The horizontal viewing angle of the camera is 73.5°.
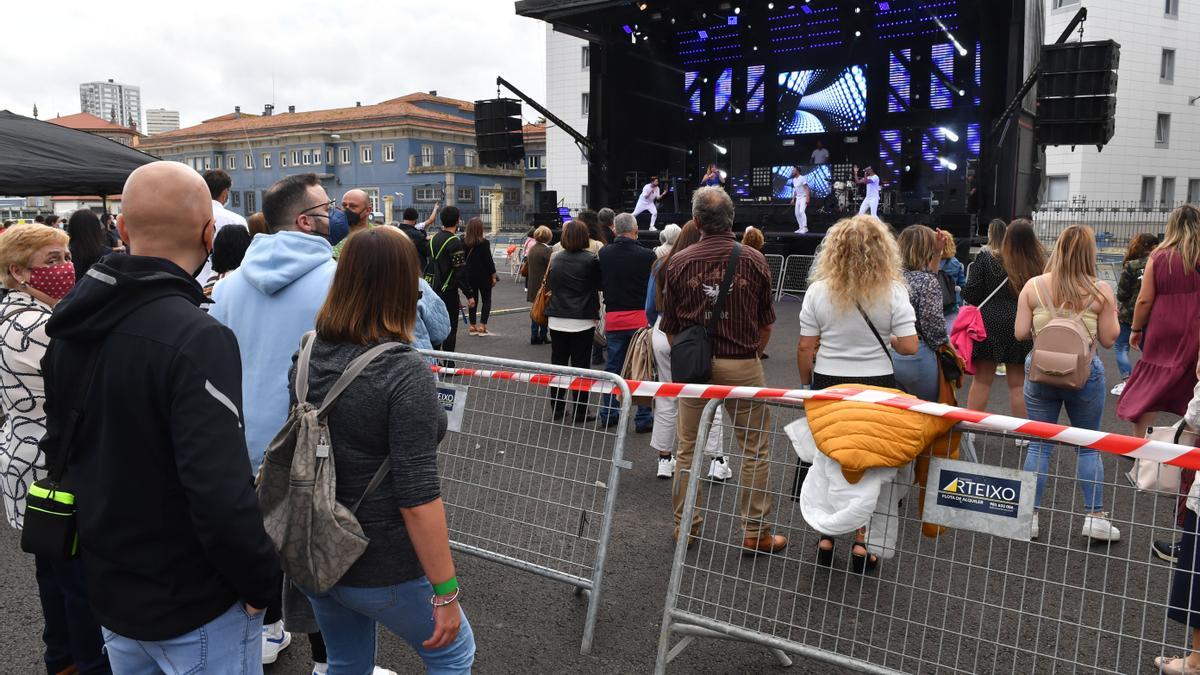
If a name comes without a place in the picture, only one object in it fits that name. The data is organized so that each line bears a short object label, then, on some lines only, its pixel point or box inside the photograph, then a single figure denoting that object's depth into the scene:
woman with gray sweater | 2.07
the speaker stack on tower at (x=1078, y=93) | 13.04
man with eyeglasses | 2.98
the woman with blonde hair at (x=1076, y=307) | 4.67
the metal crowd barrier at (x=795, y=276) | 16.84
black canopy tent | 7.87
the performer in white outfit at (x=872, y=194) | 18.30
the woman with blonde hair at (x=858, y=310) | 4.14
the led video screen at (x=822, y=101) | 20.28
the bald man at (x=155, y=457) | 1.71
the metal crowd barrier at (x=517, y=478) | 3.74
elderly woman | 2.95
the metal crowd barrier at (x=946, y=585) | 2.65
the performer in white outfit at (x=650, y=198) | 19.38
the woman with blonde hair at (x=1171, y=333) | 4.76
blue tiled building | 60.41
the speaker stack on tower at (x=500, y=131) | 19.84
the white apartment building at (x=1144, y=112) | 35.06
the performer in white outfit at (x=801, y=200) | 18.08
